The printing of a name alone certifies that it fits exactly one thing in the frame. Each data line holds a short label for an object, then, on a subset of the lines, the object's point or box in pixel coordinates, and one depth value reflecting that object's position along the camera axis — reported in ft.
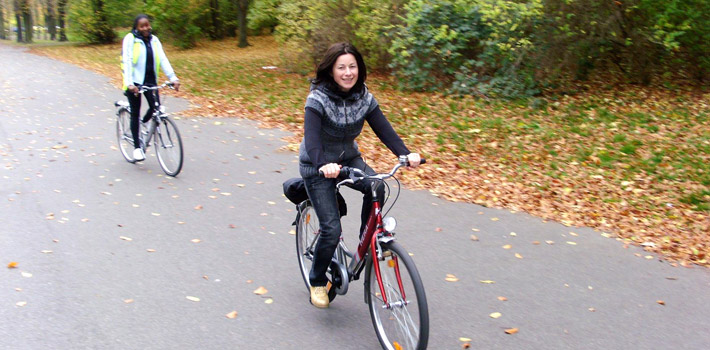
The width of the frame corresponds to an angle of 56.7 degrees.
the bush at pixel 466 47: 45.32
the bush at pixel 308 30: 60.03
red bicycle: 12.17
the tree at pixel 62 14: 139.14
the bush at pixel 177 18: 110.22
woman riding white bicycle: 27.91
